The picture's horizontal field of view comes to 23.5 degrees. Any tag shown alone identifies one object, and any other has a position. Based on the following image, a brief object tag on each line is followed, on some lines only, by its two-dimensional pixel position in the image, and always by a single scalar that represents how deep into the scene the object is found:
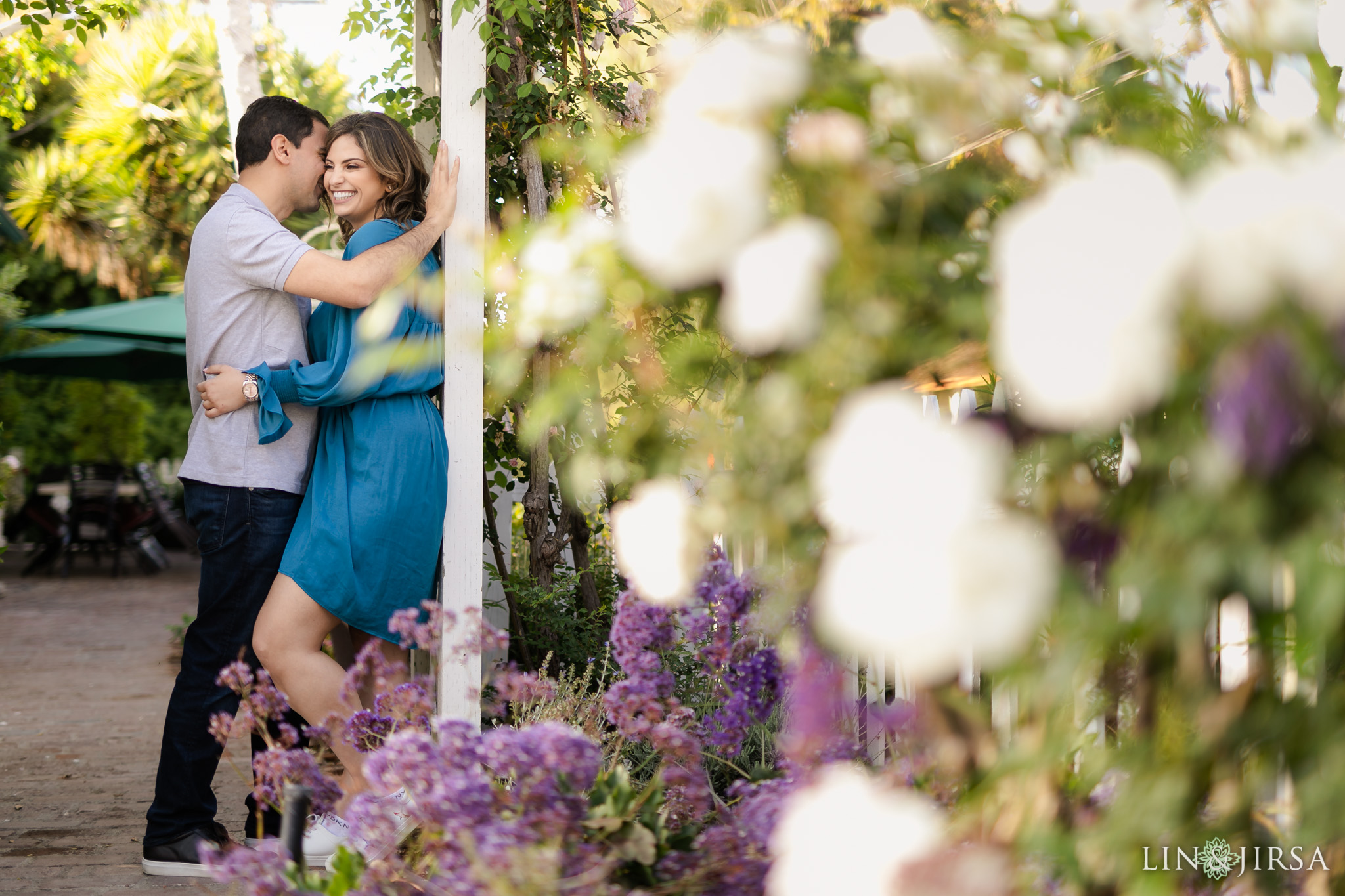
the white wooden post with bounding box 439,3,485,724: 7.22
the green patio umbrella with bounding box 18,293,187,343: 15.68
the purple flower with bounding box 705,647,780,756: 6.50
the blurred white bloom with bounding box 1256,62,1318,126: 4.39
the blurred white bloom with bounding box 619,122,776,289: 3.62
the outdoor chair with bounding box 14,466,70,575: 19.84
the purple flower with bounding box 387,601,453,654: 6.53
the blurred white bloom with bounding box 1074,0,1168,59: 4.18
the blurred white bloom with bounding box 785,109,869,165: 3.87
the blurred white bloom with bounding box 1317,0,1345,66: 6.26
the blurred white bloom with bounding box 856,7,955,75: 3.82
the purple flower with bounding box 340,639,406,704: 6.50
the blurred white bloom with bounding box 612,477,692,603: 4.34
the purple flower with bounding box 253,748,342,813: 6.36
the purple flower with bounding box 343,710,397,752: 6.62
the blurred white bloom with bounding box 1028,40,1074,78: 4.15
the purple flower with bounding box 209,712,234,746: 6.53
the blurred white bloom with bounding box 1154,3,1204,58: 5.70
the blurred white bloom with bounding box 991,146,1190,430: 2.98
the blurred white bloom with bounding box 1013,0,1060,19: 4.22
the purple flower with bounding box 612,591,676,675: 6.42
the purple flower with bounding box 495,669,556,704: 6.60
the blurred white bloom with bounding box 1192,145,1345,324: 2.99
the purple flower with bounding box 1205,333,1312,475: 3.08
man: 7.18
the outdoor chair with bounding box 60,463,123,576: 19.41
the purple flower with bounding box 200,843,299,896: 6.09
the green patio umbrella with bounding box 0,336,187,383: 17.96
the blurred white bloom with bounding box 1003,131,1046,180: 4.31
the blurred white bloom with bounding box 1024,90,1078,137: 4.36
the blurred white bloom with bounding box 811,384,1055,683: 3.15
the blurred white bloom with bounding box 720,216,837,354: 3.58
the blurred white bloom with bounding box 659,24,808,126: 3.75
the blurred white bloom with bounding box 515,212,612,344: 4.54
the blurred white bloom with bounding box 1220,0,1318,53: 3.71
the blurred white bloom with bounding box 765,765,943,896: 3.80
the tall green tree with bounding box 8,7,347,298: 16.61
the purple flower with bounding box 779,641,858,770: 4.78
